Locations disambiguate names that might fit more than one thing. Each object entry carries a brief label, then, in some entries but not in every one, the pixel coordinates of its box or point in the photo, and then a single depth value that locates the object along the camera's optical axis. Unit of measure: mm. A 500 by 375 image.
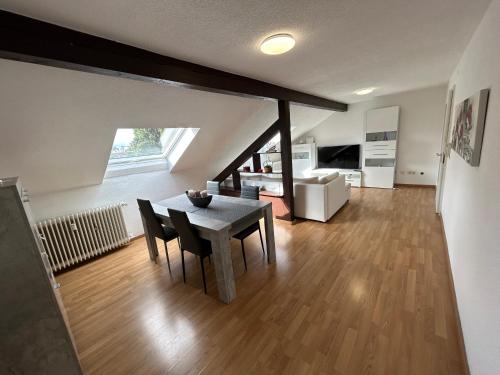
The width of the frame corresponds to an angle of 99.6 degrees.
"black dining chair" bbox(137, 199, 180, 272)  2449
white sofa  3533
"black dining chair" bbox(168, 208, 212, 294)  2033
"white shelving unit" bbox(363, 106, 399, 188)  5164
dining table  1962
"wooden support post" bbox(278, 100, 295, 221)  3385
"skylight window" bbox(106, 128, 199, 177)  3275
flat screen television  5875
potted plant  4535
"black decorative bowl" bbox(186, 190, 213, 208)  2561
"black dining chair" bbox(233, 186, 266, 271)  2540
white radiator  2654
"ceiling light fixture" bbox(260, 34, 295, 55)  1618
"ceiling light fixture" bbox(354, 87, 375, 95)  4070
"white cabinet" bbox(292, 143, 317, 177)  6449
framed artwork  1343
